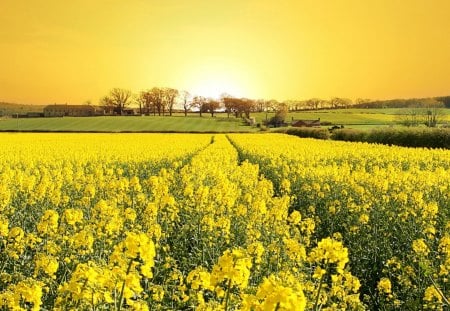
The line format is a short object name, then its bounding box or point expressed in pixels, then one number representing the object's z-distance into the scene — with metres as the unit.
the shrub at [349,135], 48.46
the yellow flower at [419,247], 6.77
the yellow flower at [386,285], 5.79
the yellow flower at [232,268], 3.13
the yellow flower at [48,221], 6.28
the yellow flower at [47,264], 4.82
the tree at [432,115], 81.96
